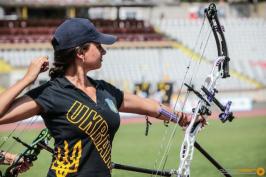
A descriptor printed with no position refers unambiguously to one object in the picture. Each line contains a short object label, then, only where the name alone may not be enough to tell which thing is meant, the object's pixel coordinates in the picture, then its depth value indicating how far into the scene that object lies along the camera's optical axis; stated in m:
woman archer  5.78
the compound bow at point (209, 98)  6.79
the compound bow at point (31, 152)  8.45
